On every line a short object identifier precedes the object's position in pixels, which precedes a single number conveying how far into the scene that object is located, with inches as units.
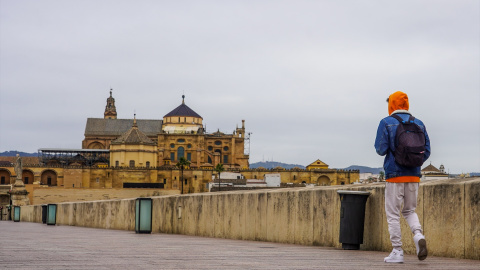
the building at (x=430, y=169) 5679.1
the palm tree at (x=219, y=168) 4519.7
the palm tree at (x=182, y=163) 4581.7
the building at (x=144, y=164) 4301.2
